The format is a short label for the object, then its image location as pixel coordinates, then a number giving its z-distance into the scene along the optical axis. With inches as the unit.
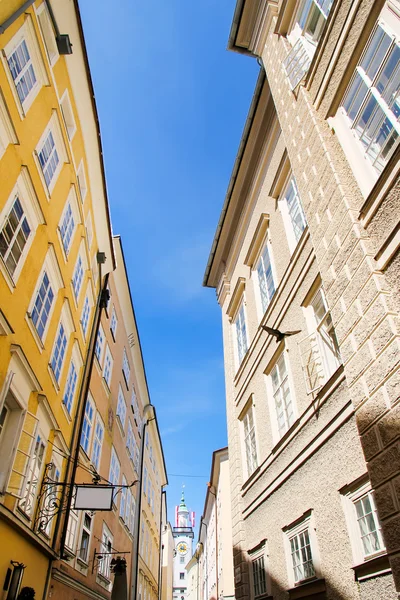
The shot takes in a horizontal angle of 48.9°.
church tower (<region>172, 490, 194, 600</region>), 4047.7
